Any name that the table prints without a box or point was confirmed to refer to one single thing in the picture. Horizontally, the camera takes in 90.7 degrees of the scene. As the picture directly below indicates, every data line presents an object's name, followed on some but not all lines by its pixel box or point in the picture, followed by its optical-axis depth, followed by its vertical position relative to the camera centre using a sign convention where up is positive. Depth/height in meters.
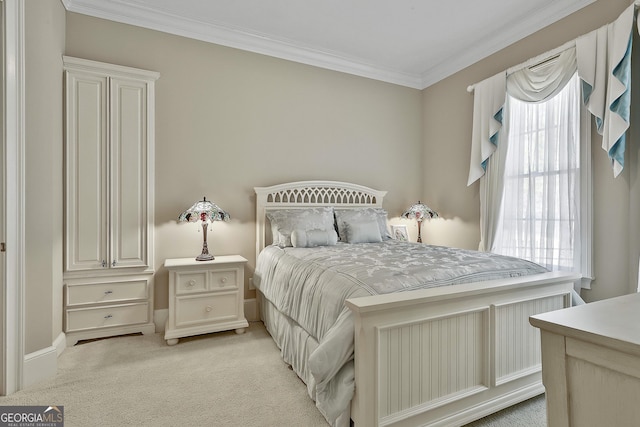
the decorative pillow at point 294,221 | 3.16 -0.08
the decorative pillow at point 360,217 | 3.42 -0.05
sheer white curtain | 2.77 +0.30
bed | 1.48 -0.65
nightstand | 2.72 -0.75
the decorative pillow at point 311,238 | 3.00 -0.24
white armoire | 2.69 +0.13
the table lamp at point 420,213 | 4.01 +0.00
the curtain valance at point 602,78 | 2.31 +1.14
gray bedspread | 1.51 -0.39
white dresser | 0.68 -0.36
